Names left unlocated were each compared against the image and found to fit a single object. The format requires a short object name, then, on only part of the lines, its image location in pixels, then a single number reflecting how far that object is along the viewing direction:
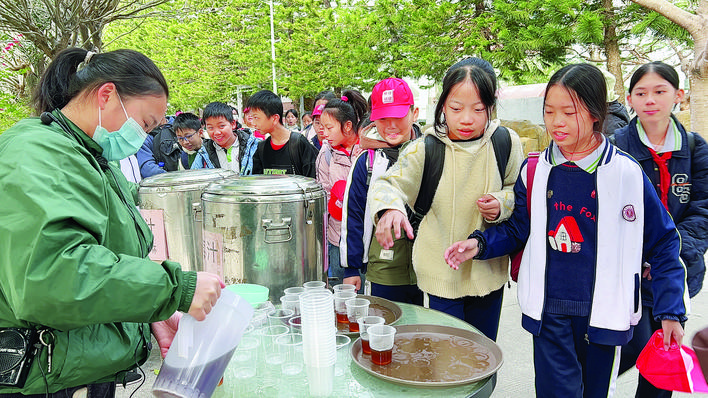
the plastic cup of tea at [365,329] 1.69
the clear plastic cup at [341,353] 1.62
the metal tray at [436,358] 1.52
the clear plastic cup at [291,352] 1.61
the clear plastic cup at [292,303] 1.86
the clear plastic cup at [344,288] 1.99
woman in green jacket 1.13
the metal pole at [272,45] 17.94
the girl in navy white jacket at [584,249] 1.87
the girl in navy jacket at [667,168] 2.28
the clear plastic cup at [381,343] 1.60
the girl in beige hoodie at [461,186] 2.13
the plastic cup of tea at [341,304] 1.95
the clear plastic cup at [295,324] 1.72
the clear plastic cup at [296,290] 1.99
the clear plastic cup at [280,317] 1.76
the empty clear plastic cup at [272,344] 1.64
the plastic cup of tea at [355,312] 1.88
